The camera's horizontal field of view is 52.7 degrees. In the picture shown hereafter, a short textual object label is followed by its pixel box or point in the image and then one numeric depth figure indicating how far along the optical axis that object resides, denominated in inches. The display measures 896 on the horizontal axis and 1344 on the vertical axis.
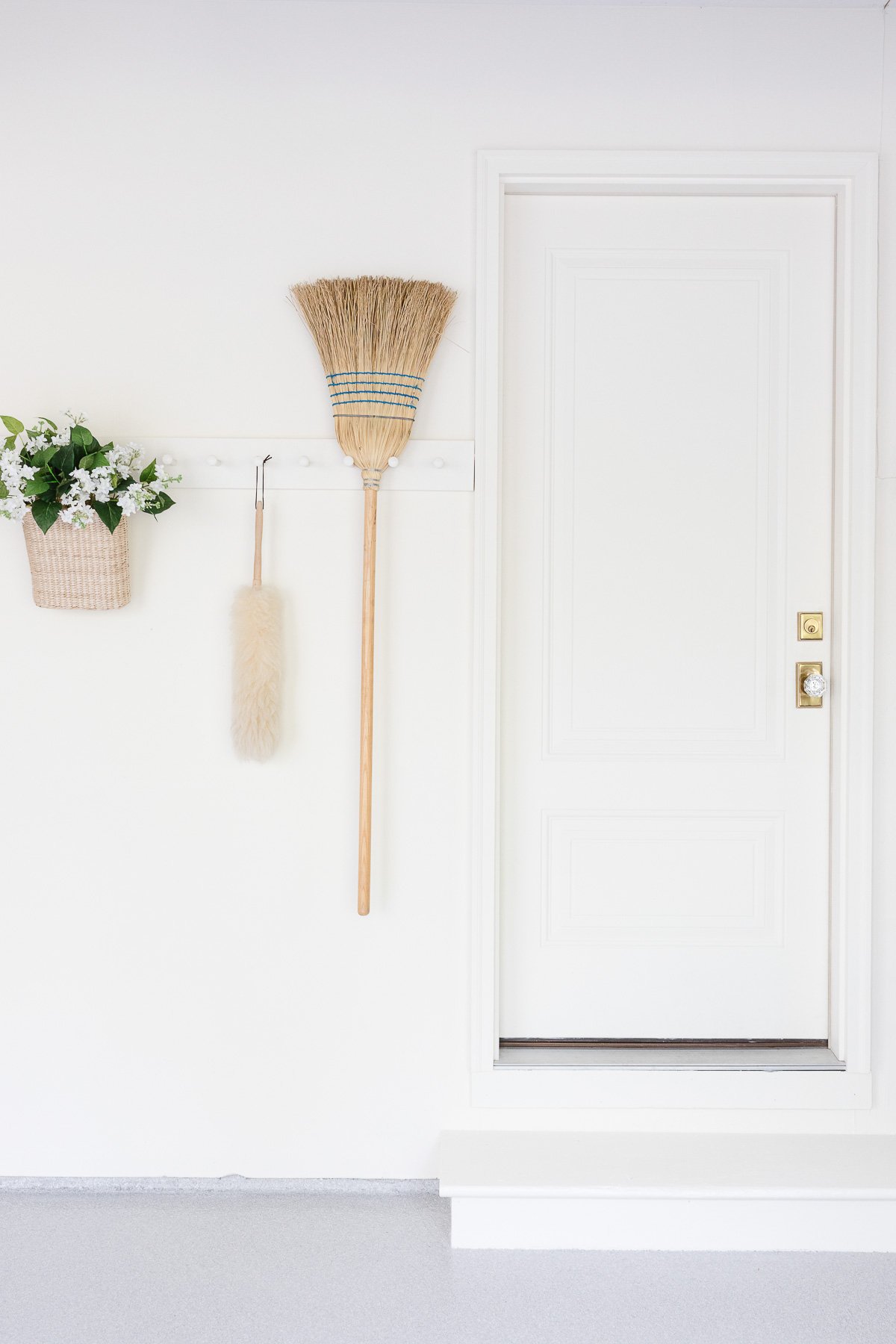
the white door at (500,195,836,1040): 79.1
